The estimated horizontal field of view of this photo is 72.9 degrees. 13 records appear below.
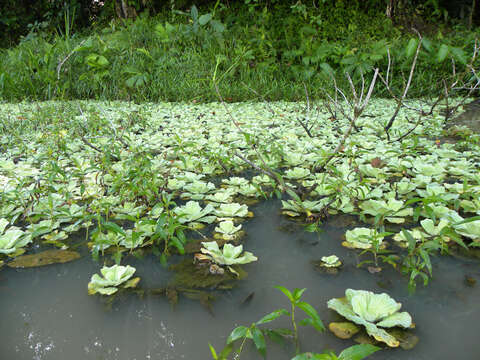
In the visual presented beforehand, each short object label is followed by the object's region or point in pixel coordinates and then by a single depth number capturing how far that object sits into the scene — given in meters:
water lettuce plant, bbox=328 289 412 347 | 0.70
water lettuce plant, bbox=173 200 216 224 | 1.21
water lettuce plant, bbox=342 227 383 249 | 1.04
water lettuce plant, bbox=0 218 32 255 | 1.06
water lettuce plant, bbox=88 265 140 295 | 0.88
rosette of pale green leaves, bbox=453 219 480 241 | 1.02
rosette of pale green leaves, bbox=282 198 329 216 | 1.29
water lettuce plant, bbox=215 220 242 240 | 1.15
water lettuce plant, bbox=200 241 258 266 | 0.94
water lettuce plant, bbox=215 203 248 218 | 1.26
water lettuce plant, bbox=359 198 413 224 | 1.20
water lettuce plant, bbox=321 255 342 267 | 0.98
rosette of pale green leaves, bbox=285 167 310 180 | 1.63
